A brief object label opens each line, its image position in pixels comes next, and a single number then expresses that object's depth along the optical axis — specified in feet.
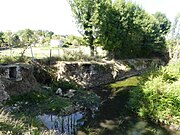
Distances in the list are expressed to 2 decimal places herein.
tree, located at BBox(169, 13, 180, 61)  90.45
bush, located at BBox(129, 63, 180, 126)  30.36
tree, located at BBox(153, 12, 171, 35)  122.41
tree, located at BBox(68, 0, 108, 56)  60.86
